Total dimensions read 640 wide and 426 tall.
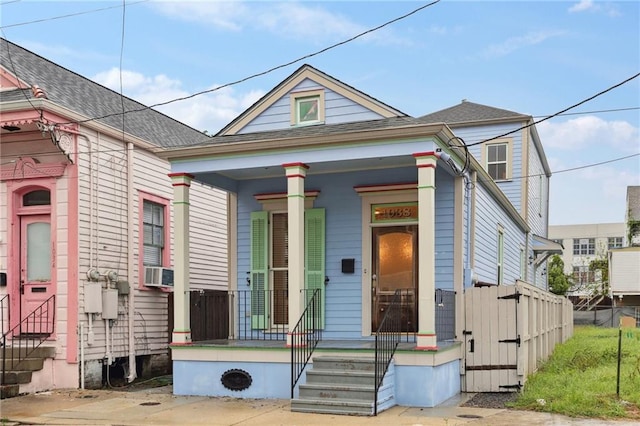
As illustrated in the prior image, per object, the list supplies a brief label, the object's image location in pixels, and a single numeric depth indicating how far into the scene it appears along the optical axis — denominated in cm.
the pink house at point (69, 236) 1129
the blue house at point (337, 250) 941
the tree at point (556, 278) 4238
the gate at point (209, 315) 1128
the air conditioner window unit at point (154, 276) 1306
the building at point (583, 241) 5813
